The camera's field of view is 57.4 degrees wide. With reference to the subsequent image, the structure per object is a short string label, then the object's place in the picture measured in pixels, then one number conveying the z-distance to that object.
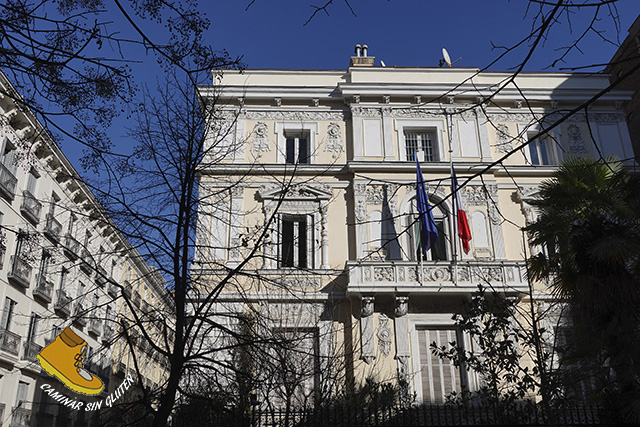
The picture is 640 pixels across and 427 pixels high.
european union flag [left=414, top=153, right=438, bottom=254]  17.58
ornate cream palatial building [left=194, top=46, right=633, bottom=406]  17.81
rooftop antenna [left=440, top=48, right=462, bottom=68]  24.15
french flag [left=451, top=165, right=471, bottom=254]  17.83
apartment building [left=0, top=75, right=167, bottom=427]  21.28
